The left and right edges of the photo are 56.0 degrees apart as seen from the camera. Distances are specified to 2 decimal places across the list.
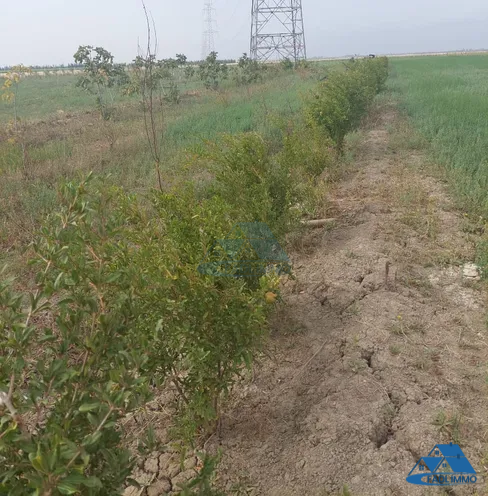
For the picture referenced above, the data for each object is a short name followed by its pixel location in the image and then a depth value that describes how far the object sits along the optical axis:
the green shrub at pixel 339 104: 7.43
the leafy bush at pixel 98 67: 14.02
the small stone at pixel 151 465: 2.52
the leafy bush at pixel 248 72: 24.19
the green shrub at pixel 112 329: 1.20
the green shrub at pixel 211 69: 22.51
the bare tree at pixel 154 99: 4.06
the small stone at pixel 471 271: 4.27
